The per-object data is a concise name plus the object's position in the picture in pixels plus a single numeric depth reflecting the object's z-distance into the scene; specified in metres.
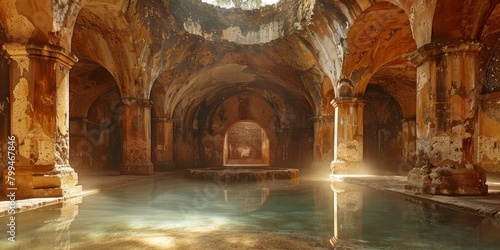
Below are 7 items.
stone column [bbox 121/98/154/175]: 10.93
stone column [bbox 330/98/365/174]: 10.19
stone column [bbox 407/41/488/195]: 5.19
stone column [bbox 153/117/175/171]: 14.33
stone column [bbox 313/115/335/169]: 13.71
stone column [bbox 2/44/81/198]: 5.33
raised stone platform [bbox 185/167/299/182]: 9.33
